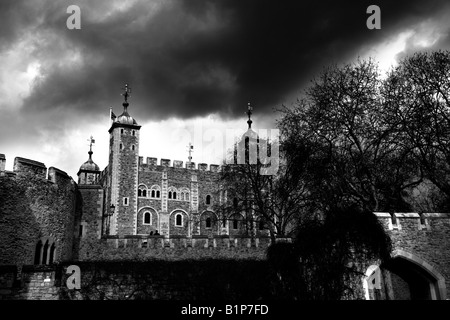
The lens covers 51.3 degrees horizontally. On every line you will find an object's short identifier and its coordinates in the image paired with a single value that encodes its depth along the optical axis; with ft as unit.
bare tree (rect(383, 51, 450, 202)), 59.67
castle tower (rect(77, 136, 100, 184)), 161.58
